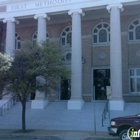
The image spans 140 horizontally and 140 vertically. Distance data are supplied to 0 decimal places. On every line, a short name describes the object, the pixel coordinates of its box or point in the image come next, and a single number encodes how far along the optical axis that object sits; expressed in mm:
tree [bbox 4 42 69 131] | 17366
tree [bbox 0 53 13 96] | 16984
